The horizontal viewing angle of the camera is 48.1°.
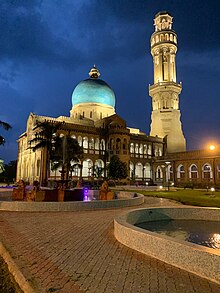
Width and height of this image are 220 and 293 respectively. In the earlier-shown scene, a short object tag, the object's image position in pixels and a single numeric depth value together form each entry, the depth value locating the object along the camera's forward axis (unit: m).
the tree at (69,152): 34.03
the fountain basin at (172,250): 4.46
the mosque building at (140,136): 50.06
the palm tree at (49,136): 32.91
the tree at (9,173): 67.14
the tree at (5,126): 22.03
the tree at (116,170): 47.07
